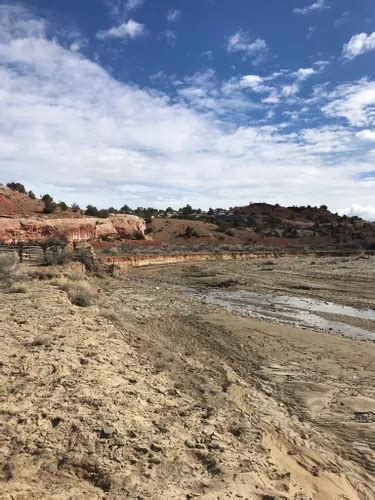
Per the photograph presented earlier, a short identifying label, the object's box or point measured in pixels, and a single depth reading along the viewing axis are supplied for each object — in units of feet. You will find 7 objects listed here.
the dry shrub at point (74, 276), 78.16
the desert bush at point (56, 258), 95.23
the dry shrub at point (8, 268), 67.18
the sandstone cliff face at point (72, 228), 148.27
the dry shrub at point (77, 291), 56.95
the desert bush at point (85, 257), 104.58
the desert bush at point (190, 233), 228.22
